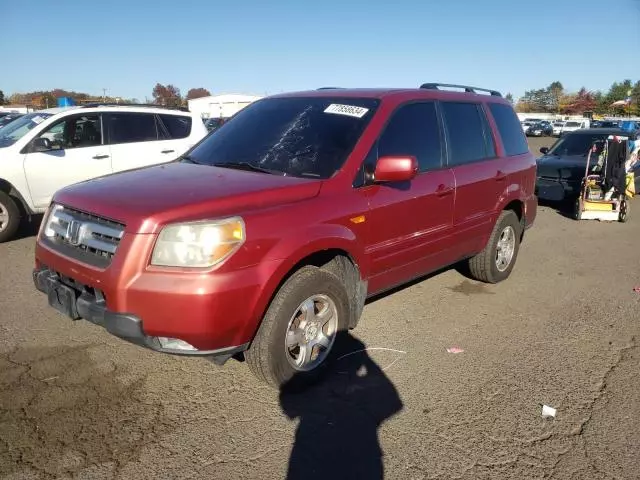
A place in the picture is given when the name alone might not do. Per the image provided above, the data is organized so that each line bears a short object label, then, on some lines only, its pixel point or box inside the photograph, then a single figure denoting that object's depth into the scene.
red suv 2.78
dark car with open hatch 10.35
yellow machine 9.40
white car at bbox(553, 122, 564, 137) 49.31
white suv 7.07
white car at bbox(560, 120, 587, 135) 48.28
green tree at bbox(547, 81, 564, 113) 112.41
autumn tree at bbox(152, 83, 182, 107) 95.00
